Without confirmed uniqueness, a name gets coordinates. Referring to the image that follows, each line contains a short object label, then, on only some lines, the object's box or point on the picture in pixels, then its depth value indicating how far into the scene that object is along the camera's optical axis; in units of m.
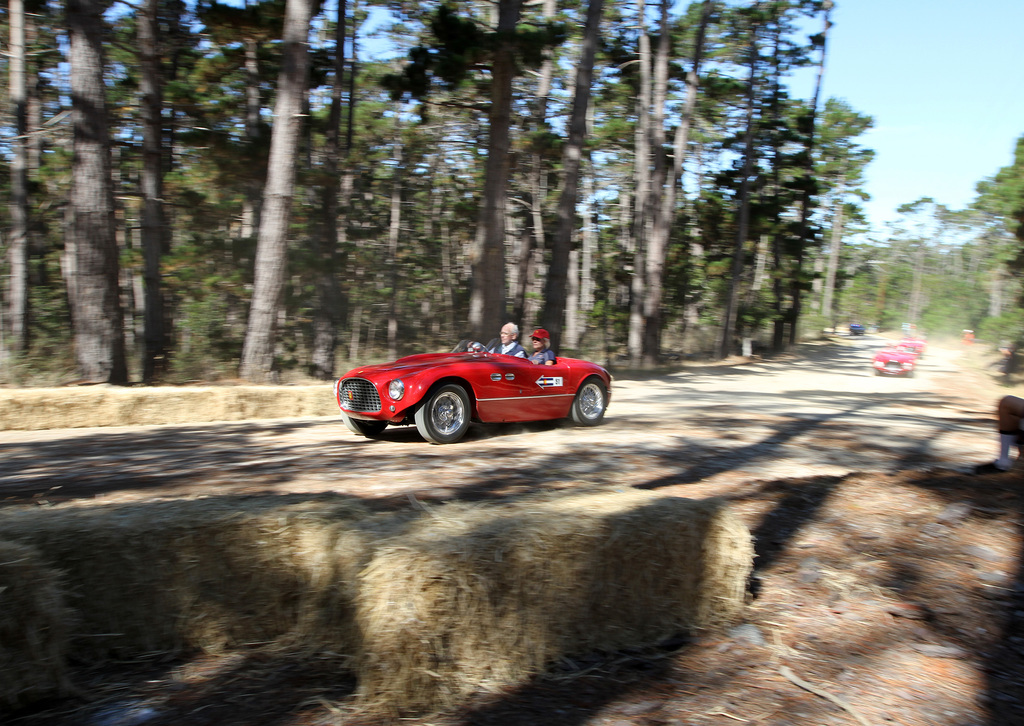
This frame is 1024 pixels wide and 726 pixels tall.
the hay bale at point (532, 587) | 3.05
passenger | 9.40
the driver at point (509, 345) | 9.39
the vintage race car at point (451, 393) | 7.94
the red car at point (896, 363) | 28.98
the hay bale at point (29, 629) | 2.94
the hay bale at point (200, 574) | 3.38
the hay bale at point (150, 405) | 9.79
